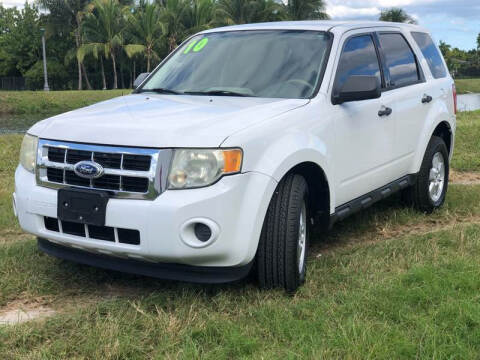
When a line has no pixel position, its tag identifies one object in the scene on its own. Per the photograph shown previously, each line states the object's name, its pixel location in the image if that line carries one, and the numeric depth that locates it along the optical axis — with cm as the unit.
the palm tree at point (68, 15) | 4938
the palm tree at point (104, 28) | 4659
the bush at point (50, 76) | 5466
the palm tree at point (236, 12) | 4638
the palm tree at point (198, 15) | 4873
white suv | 316
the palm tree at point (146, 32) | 4650
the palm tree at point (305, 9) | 4412
